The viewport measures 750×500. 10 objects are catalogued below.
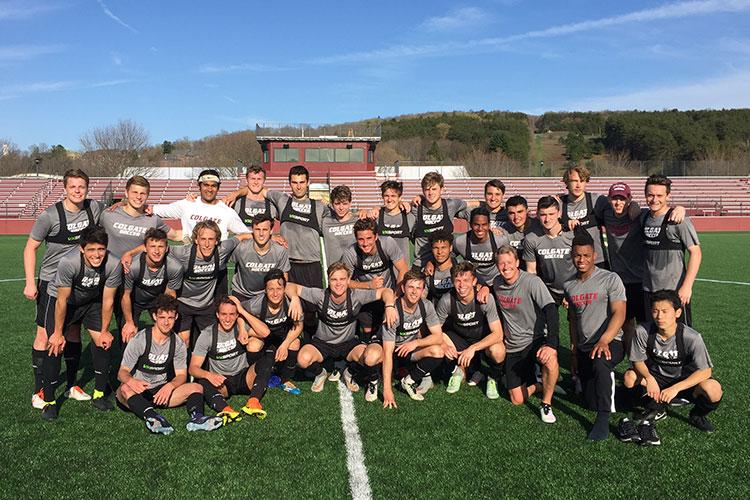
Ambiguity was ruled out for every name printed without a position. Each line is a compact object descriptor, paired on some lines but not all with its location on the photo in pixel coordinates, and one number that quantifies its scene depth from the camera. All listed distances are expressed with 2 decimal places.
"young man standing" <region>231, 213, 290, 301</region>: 5.62
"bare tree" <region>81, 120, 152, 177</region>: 52.69
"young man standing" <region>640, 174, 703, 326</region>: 5.11
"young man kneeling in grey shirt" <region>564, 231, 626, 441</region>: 4.65
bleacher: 36.00
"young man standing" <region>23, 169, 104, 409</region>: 4.98
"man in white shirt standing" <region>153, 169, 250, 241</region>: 6.05
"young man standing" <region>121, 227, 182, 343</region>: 5.05
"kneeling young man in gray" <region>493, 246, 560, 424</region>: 5.15
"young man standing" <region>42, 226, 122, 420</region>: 4.77
